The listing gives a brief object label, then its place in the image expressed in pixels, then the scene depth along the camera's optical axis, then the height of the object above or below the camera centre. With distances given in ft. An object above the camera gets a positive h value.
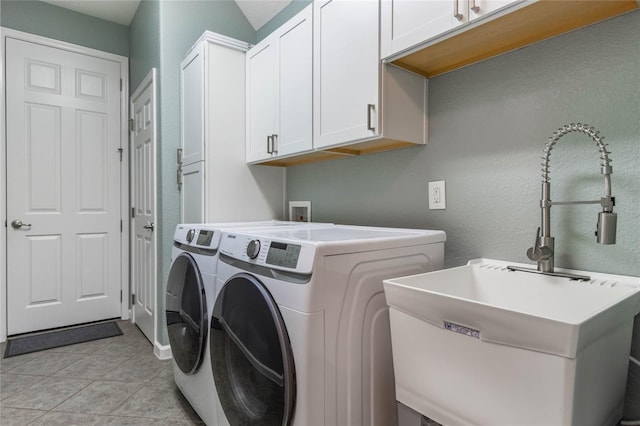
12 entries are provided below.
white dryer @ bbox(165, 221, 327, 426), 4.93 -1.57
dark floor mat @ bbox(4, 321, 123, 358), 8.49 -3.44
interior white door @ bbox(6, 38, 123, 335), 9.32 +0.46
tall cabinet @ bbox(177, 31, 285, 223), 7.20 +1.31
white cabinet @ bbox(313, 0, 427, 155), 4.68 +1.66
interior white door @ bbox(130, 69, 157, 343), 8.68 -0.03
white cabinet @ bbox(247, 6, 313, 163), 5.90 +2.09
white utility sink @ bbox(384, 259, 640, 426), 2.32 -1.08
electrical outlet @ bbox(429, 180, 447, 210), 5.04 +0.16
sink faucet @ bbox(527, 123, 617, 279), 3.17 -0.03
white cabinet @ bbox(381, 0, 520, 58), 3.57 +2.08
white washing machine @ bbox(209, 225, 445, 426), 3.34 -1.23
